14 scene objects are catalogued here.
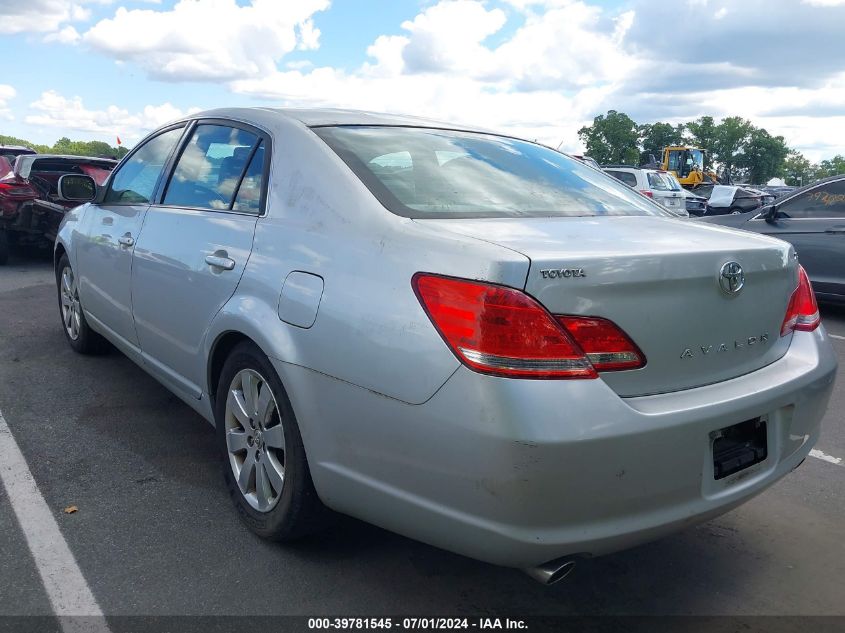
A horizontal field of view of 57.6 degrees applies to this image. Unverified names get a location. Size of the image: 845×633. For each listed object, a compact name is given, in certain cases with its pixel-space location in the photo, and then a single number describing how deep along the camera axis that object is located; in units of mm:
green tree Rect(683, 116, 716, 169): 111188
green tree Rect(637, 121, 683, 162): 97062
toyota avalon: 1996
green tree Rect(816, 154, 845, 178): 139288
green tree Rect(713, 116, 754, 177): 111250
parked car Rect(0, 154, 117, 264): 9602
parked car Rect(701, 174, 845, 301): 7473
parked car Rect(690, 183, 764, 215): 9570
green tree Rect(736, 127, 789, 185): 109562
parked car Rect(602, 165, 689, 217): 19406
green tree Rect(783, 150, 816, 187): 122569
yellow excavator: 38375
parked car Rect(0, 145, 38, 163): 15748
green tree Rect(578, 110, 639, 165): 88750
